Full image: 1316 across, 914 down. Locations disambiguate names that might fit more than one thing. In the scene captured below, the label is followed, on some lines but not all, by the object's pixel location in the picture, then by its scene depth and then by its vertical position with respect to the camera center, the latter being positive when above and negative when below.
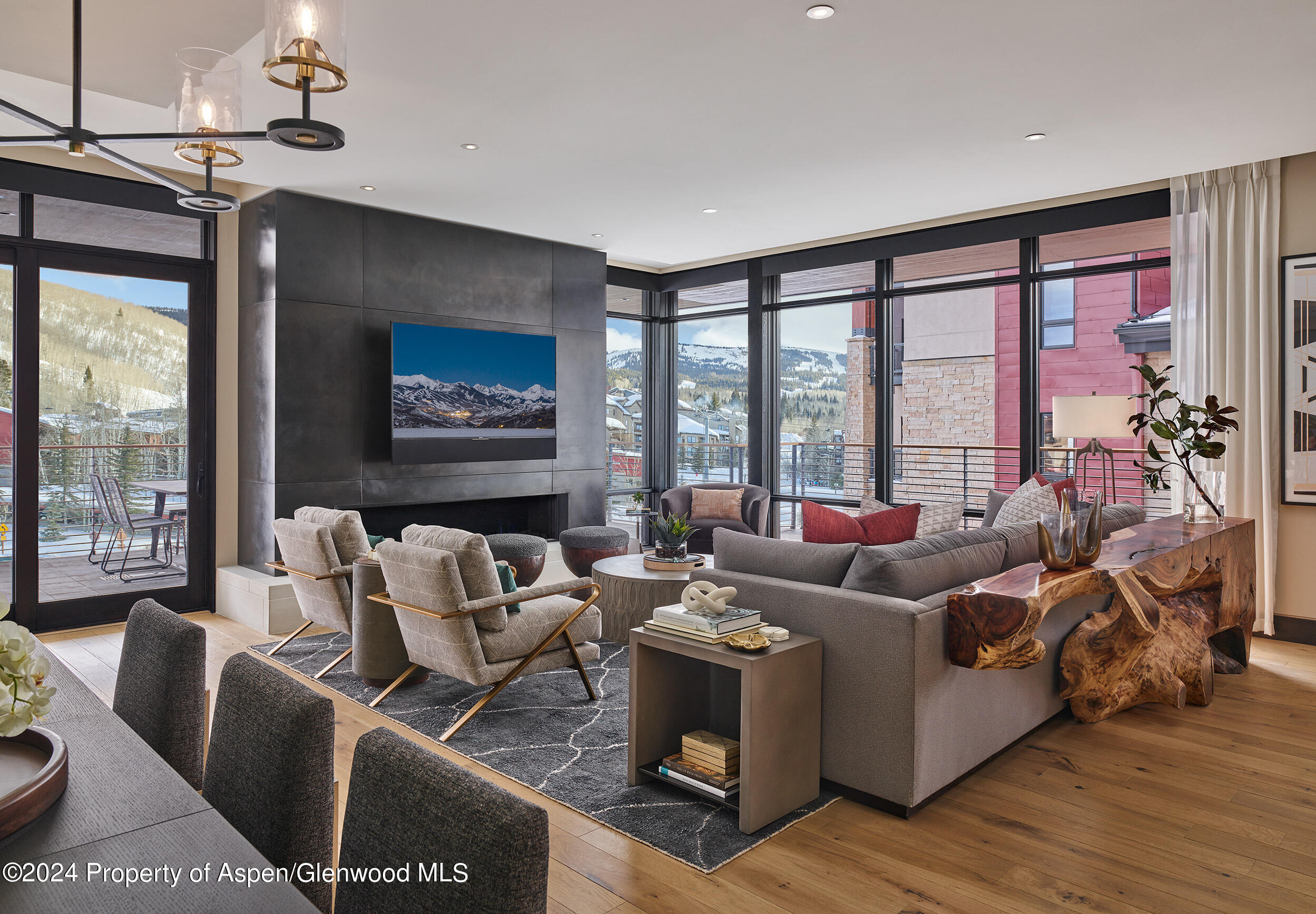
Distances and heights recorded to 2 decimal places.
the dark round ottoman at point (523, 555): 5.39 -0.68
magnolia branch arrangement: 4.35 +0.15
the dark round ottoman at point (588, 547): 5.75 -0.67
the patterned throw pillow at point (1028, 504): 4.25 -0.27
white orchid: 1.14 -0.33
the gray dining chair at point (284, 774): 1.31 -0.53
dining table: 0.97 -0.52
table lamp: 4.99 +0.22
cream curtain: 4.83 +0.84
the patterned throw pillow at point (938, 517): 3.78 -0.30
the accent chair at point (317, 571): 3.97 -0.59
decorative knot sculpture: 2.74 -0.50
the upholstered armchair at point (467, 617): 3.20 -0.70
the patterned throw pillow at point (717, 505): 6.89 -0.45
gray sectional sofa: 2.61 -0.68
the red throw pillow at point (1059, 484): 4.52 -0.17
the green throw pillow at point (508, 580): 3.57 -0.56
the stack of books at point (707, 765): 2.69 -1.05
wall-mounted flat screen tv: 5.76 +0.42
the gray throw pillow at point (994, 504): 5.13 -0.33
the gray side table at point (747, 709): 2.54 -0.88
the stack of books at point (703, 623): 2.68 -0.57
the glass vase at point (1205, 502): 4.36 -0.25
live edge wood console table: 2.64 -0.64
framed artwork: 4.72 +0.44
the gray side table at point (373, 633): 3.79 -0.85
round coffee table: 4.39 -0.77
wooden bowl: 1.11 -0.48
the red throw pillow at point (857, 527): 3.30 -0.30
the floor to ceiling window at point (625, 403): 8.08 +0.49
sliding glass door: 4.82 +0.10
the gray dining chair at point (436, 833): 0.94 -0.47
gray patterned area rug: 2.59 -1.17
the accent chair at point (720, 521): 6.68 -0.51
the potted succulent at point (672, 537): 4.71 -0.49
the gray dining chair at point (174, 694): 1.72 -0.52
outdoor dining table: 5.37 -0.26
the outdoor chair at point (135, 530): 5.21 -0.52
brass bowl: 2.57 -0.60
